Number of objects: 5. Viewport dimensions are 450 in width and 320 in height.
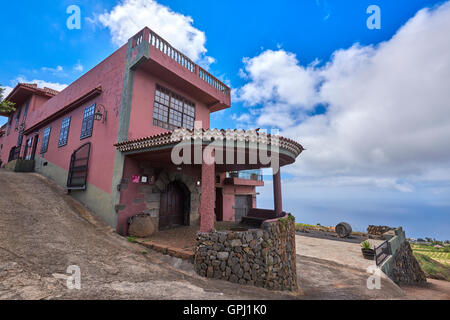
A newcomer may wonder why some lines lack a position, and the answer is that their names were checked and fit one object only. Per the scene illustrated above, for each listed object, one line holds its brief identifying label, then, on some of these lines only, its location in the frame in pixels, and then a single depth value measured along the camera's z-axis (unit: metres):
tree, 9.62
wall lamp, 8.23
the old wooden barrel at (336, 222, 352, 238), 15.56
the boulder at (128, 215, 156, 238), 7.03
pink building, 6.24
